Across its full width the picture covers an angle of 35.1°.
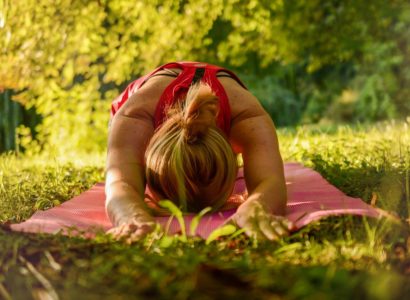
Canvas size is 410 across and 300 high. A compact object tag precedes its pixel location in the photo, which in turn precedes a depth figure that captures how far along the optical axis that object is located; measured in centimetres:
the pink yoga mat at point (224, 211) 240
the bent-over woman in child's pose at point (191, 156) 246
